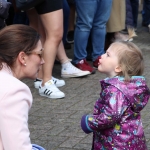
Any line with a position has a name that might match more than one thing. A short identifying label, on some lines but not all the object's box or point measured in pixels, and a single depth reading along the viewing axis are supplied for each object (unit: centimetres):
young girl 410
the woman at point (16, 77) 315
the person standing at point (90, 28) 793
